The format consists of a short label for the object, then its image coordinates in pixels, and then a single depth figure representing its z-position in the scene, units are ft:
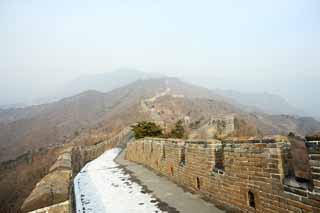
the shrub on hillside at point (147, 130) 55.26
